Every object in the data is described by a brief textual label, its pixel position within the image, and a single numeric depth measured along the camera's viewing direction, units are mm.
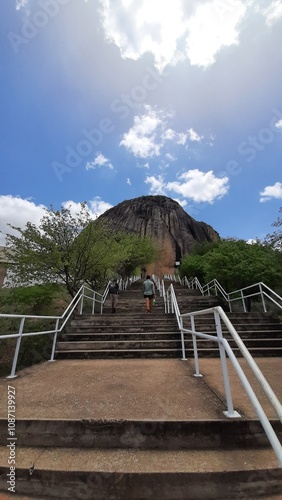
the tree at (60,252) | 7914
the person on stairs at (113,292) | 8075
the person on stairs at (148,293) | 7648
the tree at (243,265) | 7547
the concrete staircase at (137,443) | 1458
